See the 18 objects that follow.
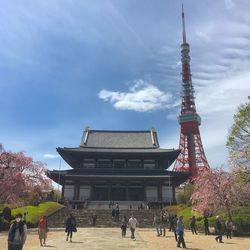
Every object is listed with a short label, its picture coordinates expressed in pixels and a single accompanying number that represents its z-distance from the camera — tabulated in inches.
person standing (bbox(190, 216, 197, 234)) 1025.5
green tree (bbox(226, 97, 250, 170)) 917.8
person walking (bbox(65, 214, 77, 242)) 792.9
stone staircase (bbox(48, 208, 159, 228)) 1372.8
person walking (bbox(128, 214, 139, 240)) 844.6
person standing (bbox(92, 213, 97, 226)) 1342.4
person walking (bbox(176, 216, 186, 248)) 663.3
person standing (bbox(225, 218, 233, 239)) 891.3
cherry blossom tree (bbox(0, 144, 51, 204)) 1197.7
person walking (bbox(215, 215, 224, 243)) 773.9
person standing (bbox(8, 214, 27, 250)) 357.7
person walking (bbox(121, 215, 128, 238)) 866.1
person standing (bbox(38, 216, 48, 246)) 702.5
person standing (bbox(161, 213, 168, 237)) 935.0
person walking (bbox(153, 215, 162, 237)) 941.2
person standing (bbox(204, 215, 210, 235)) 994.7
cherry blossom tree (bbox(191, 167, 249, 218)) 1043.5
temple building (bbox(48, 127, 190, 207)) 1861.5
